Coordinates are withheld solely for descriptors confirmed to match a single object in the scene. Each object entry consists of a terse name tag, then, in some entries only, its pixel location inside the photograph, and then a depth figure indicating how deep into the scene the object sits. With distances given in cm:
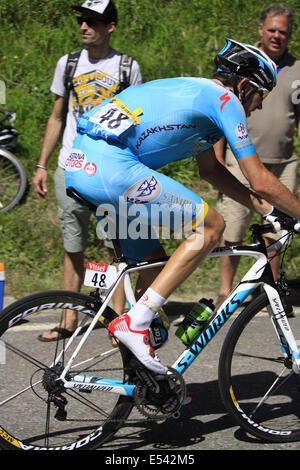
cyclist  395
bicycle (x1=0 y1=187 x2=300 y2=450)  404
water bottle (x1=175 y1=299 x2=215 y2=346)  416
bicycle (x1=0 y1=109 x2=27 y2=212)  762
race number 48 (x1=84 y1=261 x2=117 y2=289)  405
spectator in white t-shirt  574
